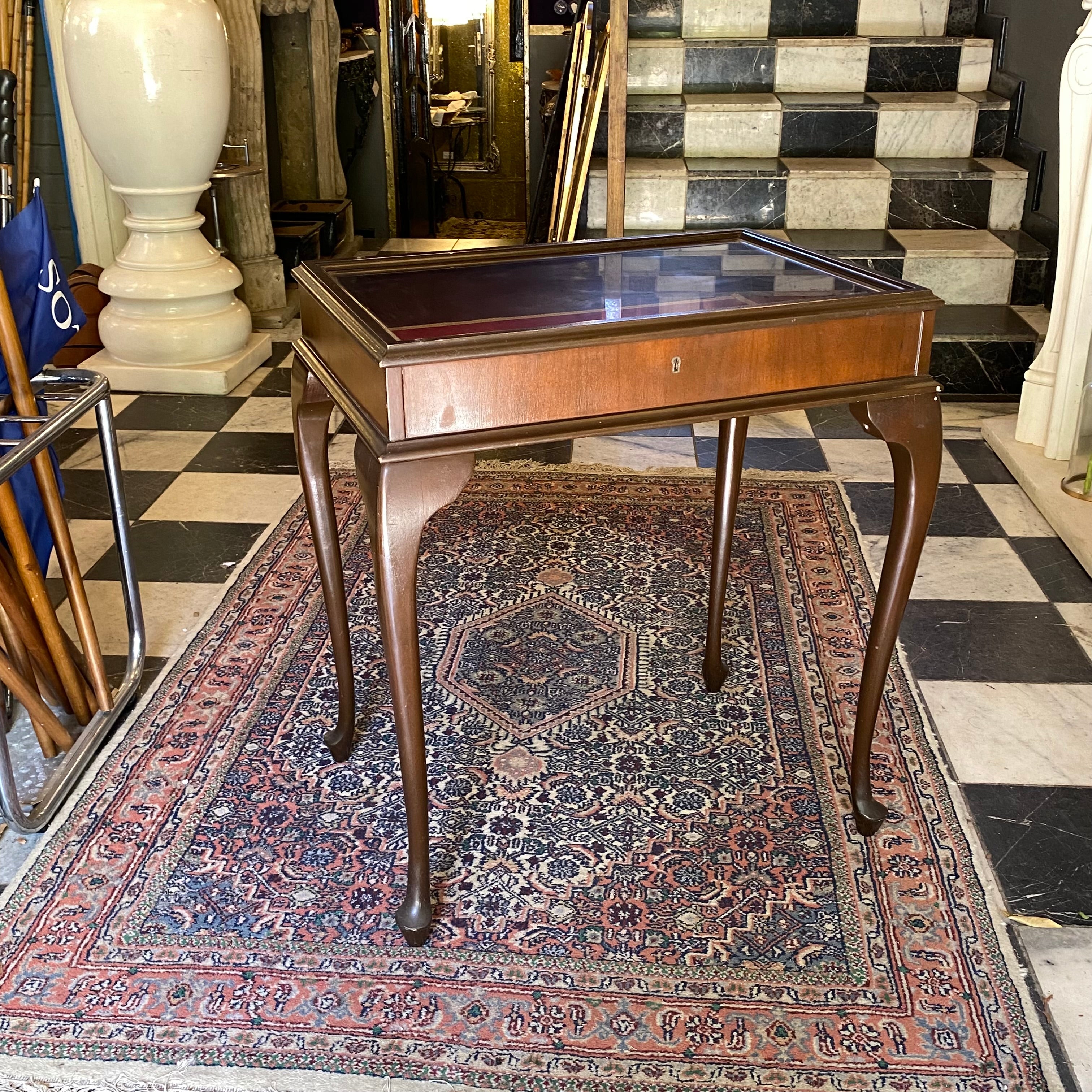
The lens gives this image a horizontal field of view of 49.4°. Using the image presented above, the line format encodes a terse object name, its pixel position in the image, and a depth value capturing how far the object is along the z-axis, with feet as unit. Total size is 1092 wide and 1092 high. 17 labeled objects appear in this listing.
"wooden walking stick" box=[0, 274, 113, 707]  6.08
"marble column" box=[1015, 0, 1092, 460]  10.03
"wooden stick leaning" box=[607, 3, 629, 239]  11.87
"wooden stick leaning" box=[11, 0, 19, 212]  10.74
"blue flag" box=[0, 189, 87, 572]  6.33
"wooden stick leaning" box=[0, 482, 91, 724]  6.12
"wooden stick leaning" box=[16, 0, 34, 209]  9.96
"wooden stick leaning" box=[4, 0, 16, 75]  10.57
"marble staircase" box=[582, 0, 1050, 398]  13.25
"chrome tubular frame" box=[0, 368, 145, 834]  5.77
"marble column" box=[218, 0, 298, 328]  15.23
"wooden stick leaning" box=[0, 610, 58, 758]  6.32
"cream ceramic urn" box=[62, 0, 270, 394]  11.68
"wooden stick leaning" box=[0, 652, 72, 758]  5.98
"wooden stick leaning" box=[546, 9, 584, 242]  14.99
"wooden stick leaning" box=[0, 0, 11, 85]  10.24
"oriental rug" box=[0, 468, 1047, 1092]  4.86
